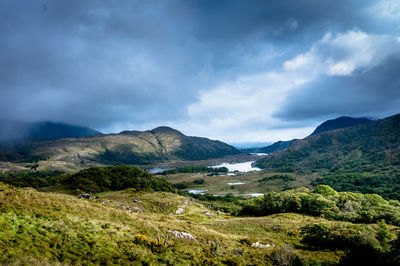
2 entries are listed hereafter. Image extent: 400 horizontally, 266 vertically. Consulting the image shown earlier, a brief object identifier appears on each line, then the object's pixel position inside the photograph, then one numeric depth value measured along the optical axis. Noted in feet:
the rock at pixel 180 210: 248.24
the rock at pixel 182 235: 98.43
